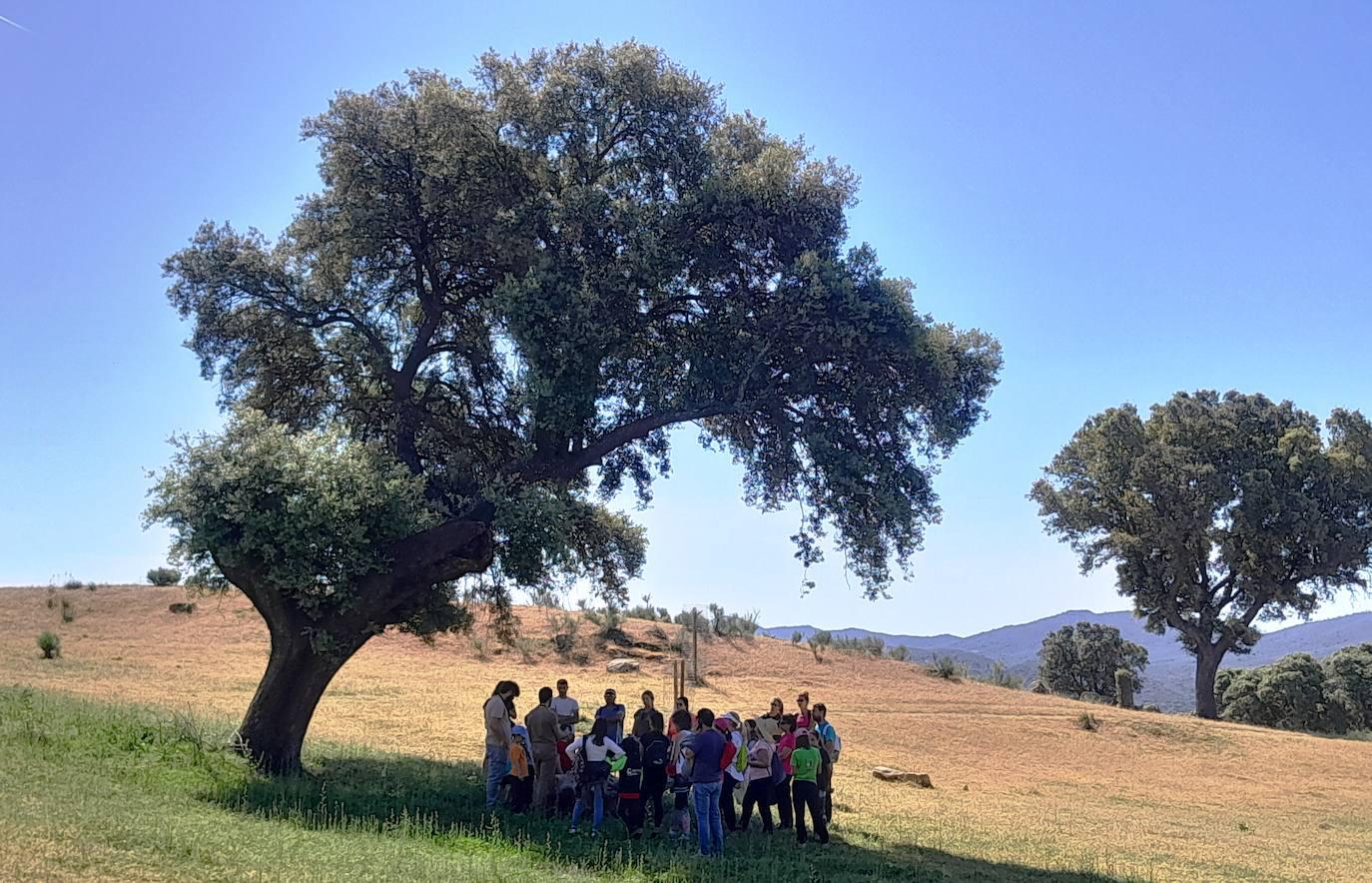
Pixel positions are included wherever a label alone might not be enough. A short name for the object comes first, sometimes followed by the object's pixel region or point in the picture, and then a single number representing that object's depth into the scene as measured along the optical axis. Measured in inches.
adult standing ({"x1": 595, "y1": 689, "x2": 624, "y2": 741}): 553.0
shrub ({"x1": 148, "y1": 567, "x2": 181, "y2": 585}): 2188.7
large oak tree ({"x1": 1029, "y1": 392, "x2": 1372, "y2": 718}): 1785.2
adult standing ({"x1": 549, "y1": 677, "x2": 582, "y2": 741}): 585.9
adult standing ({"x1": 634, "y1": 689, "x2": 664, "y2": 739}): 557.0
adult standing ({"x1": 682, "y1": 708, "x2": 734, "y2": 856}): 493.0
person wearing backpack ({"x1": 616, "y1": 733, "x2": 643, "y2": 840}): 525.7
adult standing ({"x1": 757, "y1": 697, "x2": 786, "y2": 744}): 589.0
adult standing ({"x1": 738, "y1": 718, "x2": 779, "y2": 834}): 539.8
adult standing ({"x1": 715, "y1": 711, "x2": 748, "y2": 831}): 548.7
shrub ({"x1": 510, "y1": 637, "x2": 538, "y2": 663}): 1552.9
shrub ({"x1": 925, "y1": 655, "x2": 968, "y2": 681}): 1777.8
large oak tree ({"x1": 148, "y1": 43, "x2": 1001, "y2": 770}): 601.9
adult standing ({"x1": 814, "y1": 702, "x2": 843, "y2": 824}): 594.9
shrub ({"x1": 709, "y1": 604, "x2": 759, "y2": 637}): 1888.5
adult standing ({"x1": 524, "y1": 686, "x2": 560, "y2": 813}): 564.4
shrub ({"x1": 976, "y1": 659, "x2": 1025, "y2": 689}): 2003.0
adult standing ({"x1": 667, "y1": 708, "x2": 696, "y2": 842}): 530.0
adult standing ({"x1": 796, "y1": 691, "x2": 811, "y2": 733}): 579.7
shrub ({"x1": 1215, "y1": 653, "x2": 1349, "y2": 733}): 2021.4
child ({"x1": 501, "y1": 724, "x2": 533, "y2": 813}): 568.4
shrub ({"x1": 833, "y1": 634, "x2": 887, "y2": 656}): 1951.6
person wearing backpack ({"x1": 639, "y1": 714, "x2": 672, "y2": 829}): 522.9
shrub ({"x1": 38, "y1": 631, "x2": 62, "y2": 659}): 1247.5
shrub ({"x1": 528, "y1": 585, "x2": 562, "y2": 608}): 659.4
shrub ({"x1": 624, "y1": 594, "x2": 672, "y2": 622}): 2072.8
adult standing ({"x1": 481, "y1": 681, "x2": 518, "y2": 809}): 575.2
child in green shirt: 551.2
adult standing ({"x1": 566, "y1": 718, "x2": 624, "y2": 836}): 531.8
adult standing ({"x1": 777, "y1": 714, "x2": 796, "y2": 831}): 569.9
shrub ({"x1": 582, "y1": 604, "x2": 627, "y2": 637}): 1733.5
